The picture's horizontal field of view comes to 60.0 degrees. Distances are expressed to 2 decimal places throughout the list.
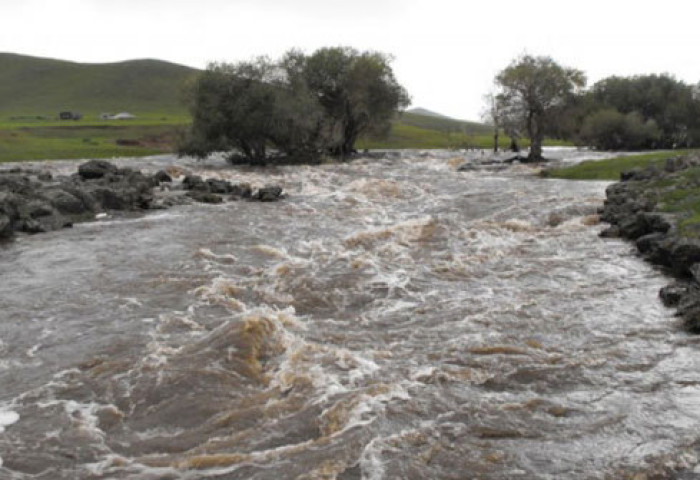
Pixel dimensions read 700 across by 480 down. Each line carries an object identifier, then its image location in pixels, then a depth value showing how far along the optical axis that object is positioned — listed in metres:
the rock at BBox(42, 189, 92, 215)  35.66
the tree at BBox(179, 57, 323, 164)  63.78
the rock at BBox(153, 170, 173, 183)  51.10
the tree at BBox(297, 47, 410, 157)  83.50
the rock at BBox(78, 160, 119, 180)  47.41
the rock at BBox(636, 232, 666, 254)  24.07
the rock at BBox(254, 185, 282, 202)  43.53
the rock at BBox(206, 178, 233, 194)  46.63
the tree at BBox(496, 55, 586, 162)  75.81
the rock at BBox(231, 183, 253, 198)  44.97
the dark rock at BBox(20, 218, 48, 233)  31.25
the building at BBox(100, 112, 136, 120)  134.62
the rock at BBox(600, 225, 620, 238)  28.94
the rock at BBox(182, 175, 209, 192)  46.41
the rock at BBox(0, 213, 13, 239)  29.19
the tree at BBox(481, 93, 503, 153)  89.78
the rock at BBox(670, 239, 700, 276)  20.69
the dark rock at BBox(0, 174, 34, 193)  37.24
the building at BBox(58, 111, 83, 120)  133.12
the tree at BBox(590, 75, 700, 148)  100.69
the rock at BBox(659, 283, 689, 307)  17.75
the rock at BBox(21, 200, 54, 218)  32.88
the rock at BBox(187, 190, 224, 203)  41.97
